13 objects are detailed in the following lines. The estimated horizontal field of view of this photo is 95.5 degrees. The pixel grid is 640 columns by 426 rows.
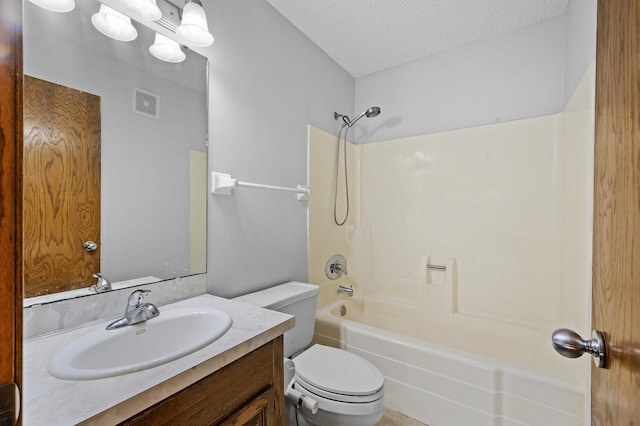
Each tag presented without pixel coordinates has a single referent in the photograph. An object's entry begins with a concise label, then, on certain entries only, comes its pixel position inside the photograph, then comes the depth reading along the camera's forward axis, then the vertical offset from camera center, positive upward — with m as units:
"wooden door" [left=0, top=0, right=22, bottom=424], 0.29 +0.00
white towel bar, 1.40 +0.14
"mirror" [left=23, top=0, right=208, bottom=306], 0.92 +0.25
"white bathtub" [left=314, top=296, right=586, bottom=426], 1.34 -0.86
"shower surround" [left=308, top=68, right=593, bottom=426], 1.68 -0.17
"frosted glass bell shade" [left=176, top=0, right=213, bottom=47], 1.18 +0.76
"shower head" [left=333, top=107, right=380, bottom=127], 2.17 +0.75
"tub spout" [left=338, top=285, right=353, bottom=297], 2.33 -0.62
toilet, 1.24 -0.76
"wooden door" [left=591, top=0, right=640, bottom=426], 0.44 +0.00
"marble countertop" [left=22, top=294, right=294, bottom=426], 0.54 -0.37
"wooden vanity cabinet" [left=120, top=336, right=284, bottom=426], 0.67 -0.50
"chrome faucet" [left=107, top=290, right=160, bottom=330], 0.95 -0.34
